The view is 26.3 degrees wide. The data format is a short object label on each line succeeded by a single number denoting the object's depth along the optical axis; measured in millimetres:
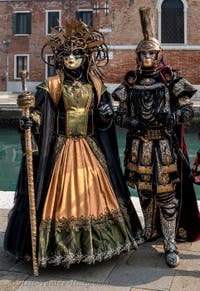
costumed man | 3506
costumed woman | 3311
